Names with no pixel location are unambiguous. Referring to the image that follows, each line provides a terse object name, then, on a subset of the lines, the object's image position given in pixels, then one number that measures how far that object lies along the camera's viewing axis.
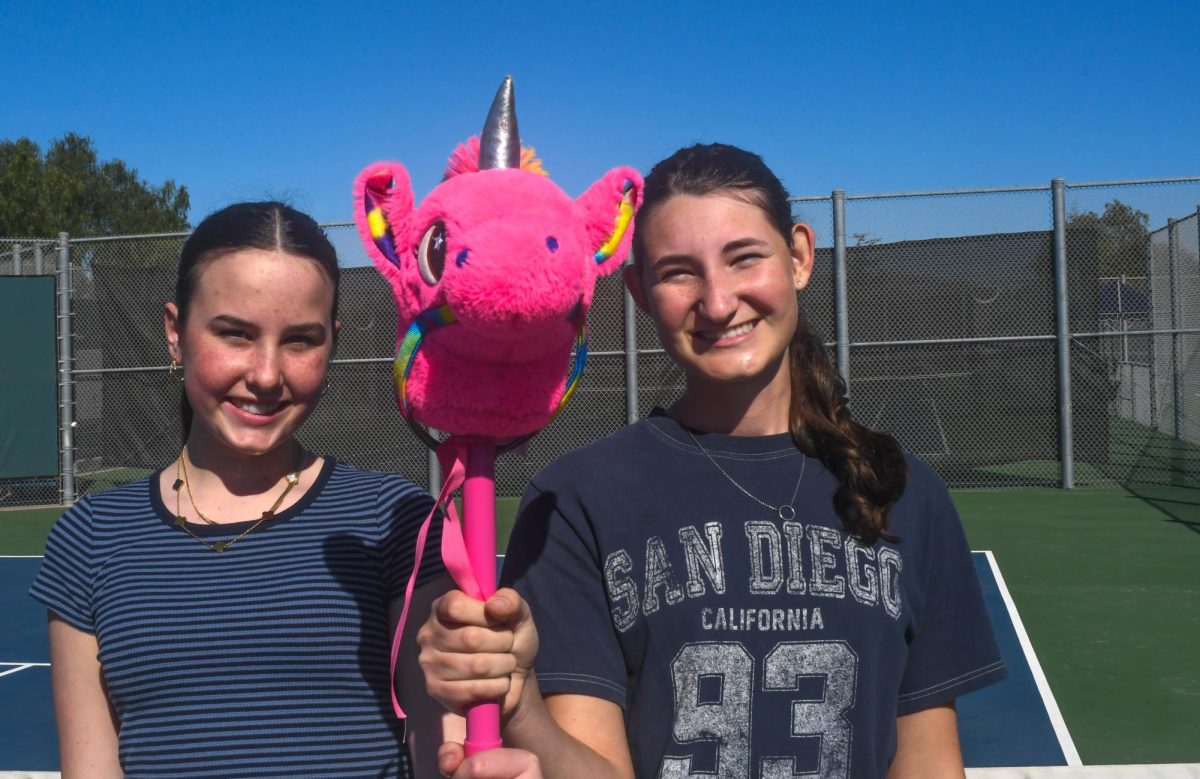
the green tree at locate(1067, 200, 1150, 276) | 12.74
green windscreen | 12.83
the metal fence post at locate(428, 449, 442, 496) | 11.56
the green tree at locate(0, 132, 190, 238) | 36.72
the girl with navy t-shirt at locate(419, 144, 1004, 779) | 1.74
